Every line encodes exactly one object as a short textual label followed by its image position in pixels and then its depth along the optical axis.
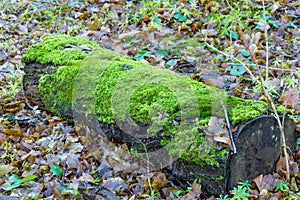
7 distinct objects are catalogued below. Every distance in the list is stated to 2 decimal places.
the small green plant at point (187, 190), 3.00
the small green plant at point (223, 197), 2.82
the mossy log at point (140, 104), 2.92
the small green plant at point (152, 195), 3.07
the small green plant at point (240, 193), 2.76
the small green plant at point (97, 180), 3.31
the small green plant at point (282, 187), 2.94
